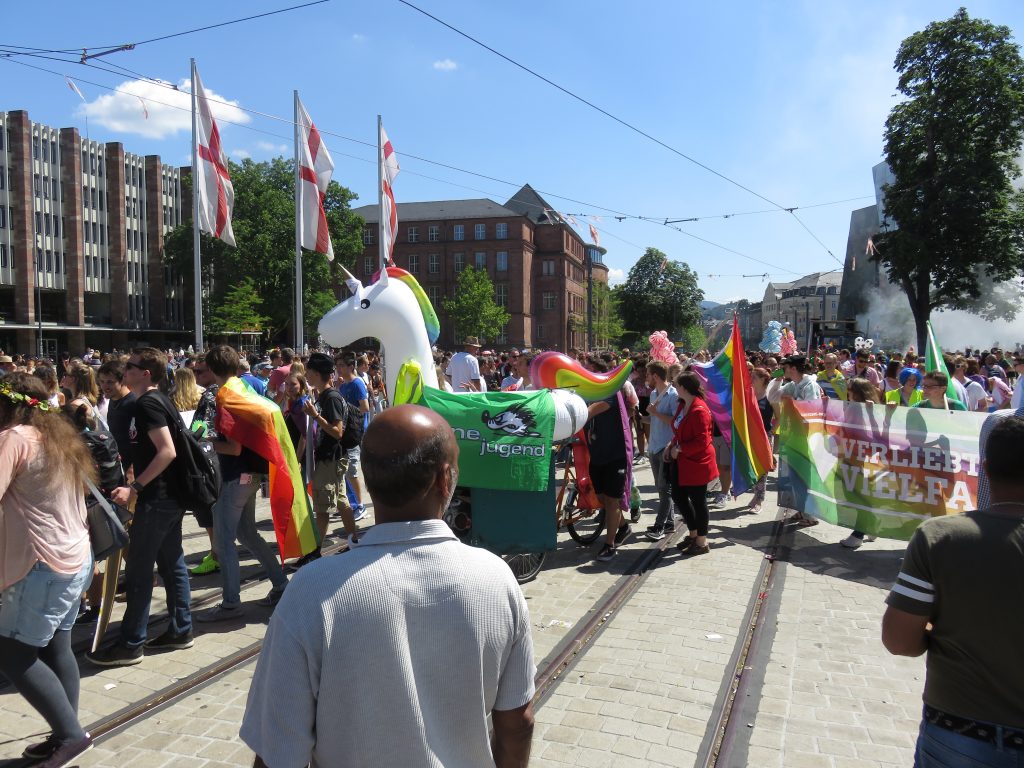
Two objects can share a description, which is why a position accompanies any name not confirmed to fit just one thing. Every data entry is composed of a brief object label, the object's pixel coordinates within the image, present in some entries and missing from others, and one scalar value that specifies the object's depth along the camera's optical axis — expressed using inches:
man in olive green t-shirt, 81.8
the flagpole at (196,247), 673.0
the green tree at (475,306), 2682.1
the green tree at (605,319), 2999.5
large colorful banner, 270.4
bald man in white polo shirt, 61.2
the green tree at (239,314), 1576.0
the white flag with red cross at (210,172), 672.4
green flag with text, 227.8
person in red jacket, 289.1
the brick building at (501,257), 3034.0
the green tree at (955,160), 1261.1
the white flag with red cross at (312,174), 684.7
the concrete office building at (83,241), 2004.2
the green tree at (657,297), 2989.7
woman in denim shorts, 131.8
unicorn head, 273.3
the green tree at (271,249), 2107.5
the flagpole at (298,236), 693.9
